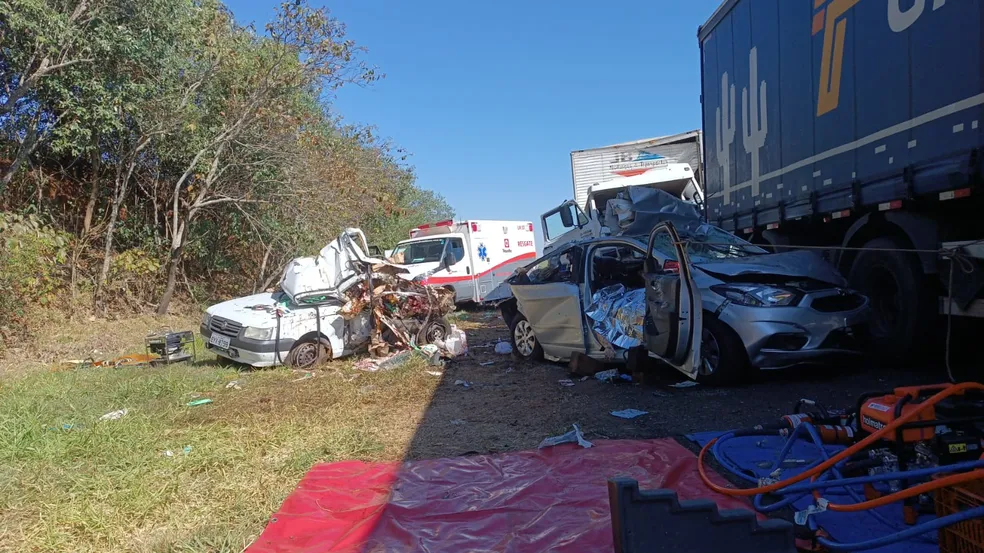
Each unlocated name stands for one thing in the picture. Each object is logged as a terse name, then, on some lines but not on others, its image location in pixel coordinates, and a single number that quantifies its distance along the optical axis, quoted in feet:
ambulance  51.03
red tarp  10.70
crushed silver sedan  17.58
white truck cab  38.81
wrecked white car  27.40
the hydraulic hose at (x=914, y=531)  7.28
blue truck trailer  15.89
